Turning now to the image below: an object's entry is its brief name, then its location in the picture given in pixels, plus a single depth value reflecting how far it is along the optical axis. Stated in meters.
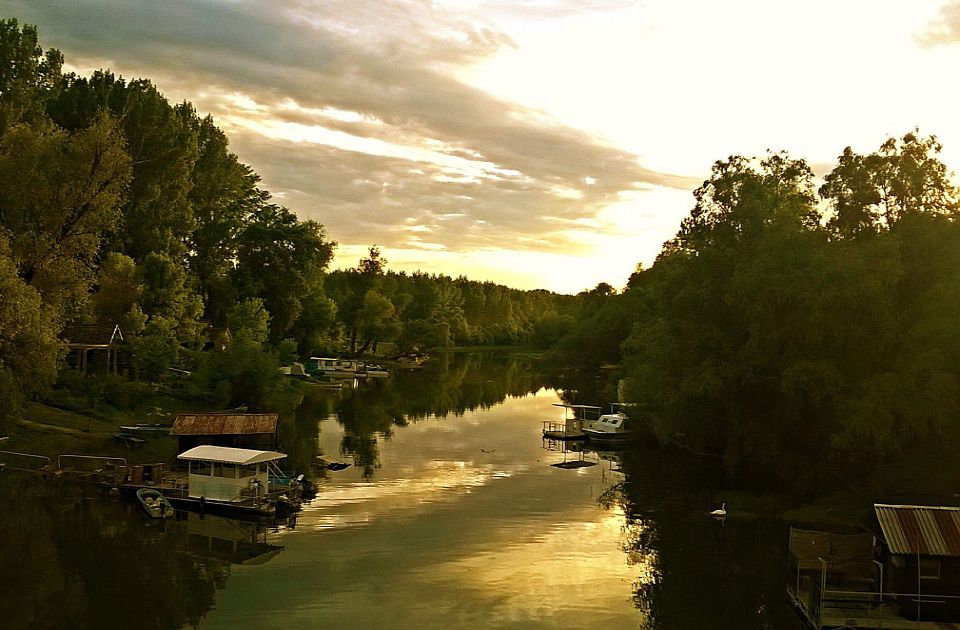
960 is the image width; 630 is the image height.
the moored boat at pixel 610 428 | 64.49
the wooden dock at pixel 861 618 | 23.67
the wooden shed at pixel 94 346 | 65.19
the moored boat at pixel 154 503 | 37.50
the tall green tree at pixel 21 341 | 42.88
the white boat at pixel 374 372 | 122.06
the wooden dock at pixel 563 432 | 64.62
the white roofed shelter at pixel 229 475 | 38.59
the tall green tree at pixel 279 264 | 102.44
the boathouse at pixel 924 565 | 23.97
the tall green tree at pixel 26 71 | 65.19
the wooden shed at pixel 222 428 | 45.59
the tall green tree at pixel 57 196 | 47.84
